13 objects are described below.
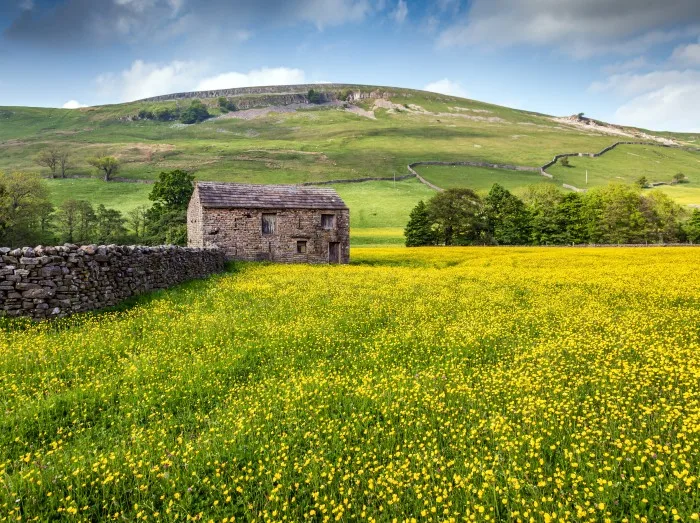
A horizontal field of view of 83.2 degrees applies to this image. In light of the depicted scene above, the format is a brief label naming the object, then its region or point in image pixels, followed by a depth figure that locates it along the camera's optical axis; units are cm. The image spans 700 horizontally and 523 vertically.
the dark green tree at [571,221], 7694
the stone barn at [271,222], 3719
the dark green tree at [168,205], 6294
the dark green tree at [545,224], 7712
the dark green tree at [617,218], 7662
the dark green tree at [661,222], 8012
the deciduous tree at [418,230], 7388
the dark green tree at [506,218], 7875
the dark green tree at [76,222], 6694
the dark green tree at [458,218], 7806
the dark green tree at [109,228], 6406
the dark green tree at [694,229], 7762
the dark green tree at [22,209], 5400
